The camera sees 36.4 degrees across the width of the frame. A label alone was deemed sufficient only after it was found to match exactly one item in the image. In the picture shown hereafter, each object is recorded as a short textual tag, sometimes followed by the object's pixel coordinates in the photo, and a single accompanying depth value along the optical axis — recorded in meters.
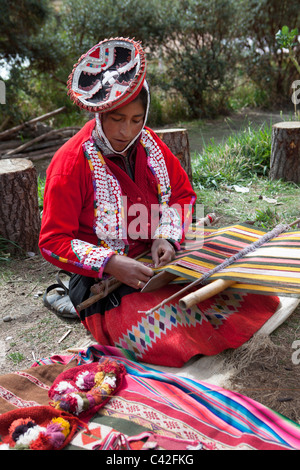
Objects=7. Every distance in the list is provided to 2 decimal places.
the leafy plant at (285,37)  5.05
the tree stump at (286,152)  4.72
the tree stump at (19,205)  3.64
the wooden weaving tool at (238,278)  1.91
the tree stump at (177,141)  4.39
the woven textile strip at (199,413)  1.70
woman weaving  2.21
